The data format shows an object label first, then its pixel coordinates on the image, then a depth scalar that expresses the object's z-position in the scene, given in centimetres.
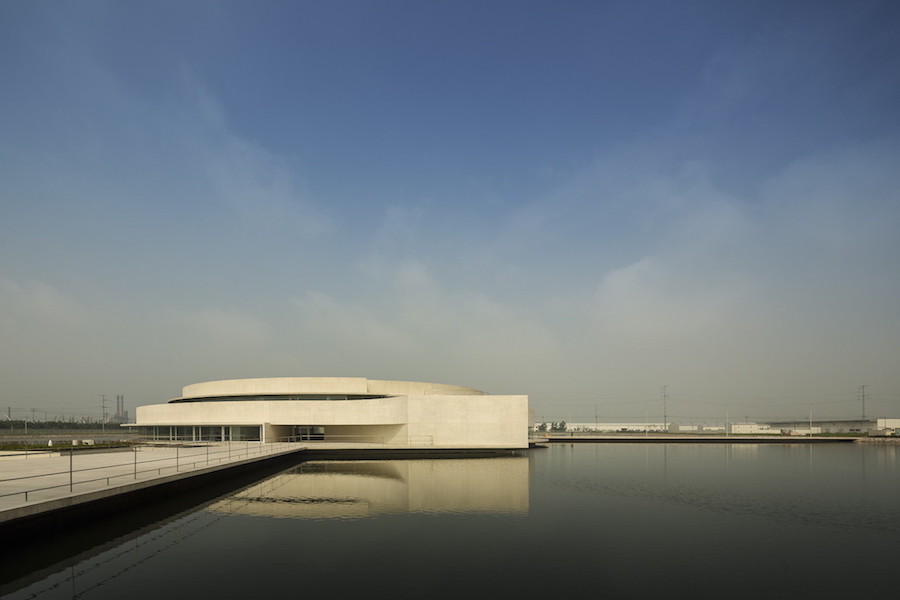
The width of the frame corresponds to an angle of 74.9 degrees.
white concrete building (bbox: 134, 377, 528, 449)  5338
